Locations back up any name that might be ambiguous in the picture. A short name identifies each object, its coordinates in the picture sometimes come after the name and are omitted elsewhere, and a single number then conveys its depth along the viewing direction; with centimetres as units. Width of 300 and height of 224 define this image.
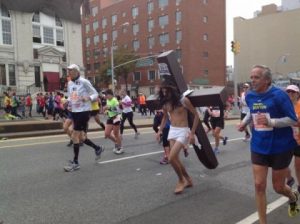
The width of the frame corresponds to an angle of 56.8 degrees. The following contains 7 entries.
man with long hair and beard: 403
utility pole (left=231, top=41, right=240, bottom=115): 1864
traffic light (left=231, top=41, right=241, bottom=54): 1864
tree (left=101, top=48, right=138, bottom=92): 4284
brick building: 4346
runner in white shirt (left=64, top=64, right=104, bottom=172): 528
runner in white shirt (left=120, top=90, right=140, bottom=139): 887
